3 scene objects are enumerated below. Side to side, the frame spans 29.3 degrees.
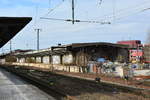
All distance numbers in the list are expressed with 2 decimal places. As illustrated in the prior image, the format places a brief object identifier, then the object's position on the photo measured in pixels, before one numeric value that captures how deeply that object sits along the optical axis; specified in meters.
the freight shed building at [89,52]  55.72
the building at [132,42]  113.34
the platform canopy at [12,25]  22.57
